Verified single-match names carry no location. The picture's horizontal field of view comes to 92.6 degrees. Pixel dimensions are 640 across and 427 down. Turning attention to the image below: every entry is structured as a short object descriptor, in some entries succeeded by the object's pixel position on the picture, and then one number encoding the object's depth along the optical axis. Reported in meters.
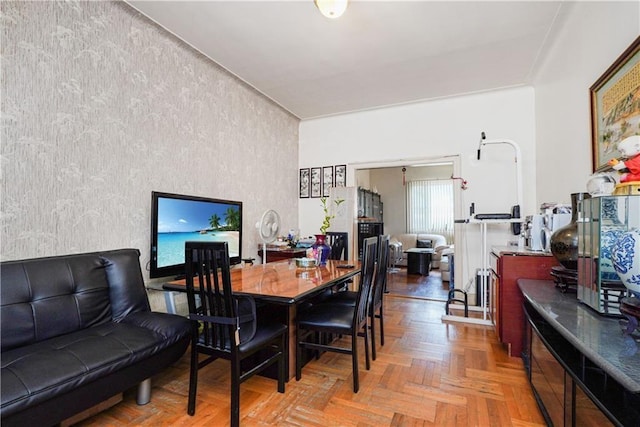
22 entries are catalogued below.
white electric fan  3.00
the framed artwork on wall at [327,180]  4.94
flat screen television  2.50
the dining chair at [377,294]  2.43
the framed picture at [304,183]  5.09
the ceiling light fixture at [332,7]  2.22
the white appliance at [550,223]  2.16
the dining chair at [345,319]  2.01
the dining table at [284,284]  1.73
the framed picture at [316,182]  5.00
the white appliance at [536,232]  2.43
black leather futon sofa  1.26
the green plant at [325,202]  4.47
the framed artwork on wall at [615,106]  1.61
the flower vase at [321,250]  2.82
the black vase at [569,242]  1.65
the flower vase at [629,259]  1.05
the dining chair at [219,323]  1.60
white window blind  7.77
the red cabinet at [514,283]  2.22
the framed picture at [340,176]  4.85
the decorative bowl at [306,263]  2.70
